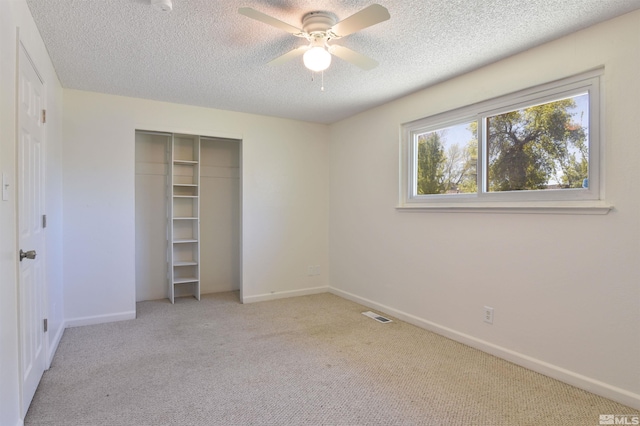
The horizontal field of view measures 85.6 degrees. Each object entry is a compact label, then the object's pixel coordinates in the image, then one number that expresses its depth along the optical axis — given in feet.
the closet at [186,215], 14.10
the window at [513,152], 7.61
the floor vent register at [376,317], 11.76
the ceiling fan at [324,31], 5.91
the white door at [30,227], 6.16
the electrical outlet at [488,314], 9.14
